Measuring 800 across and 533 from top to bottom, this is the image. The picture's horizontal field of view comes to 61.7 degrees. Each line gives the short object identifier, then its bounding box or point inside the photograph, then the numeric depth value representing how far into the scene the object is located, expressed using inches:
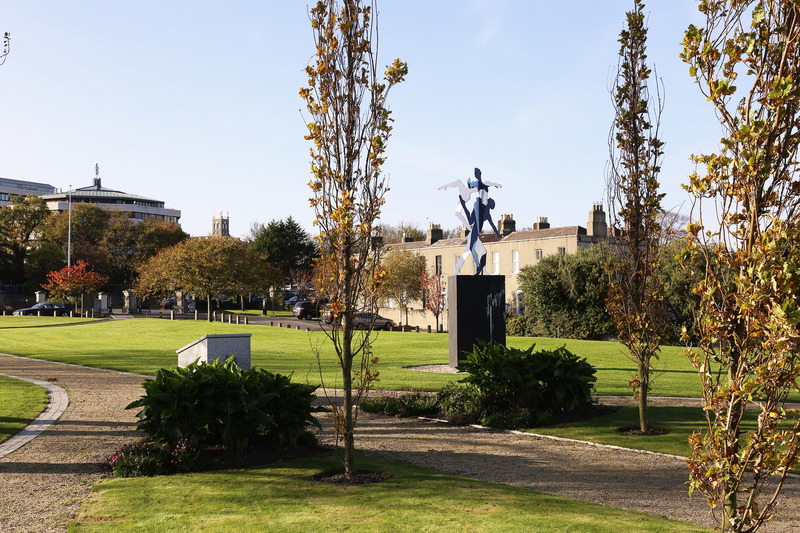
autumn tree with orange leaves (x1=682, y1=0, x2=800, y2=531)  143.6
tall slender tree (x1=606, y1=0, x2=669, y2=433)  398.6
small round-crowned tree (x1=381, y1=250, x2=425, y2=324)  2034.9
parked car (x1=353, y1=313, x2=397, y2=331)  1683.1
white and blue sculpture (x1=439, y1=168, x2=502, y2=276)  768.3
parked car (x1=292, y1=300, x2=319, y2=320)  1943.9
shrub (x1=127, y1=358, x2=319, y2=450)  323.0
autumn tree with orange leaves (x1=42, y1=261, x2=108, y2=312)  1939.0
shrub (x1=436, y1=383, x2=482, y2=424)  452.4
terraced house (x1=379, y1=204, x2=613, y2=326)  1759.4
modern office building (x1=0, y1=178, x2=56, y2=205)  5191.9
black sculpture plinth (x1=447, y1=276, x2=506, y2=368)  716.0
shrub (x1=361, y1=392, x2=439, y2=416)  480.4
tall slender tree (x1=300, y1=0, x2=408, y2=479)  280.8
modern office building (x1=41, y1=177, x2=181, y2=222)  5089.1
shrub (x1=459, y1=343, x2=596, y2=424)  450.6
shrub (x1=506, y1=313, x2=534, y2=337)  1688.0
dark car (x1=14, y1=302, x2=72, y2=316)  2046.0
